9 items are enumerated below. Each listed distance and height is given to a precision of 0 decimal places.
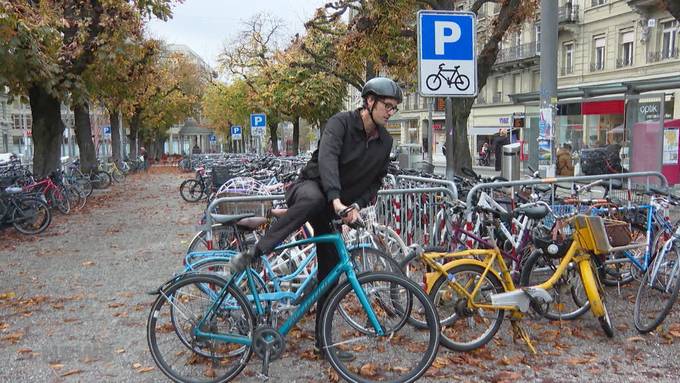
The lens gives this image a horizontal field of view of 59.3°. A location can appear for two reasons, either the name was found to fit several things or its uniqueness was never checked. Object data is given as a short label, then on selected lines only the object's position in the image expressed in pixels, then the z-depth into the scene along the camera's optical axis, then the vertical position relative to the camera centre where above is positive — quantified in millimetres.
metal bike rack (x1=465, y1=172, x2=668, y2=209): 5316 -439
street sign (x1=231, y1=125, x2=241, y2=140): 33178 +602
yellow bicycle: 4184 -1079
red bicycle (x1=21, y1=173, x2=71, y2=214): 12837 -1002
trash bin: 10547 -435
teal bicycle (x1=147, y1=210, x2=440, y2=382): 3637 -1149
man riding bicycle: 3652 -198
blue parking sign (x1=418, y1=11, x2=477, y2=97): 5496 +764
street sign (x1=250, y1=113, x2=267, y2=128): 22594 +823
